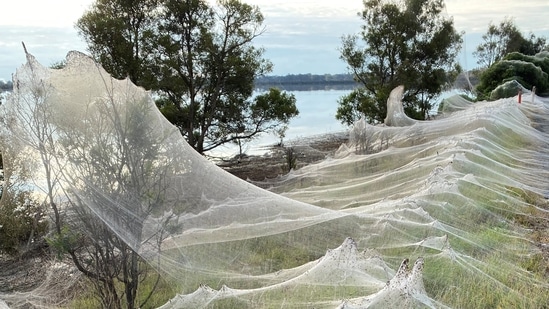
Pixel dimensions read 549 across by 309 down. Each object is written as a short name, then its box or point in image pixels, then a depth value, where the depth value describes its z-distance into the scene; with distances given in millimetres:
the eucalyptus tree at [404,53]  18922
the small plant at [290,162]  12781
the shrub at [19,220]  4479
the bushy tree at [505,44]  36531
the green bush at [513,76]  22266
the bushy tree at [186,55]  14781
